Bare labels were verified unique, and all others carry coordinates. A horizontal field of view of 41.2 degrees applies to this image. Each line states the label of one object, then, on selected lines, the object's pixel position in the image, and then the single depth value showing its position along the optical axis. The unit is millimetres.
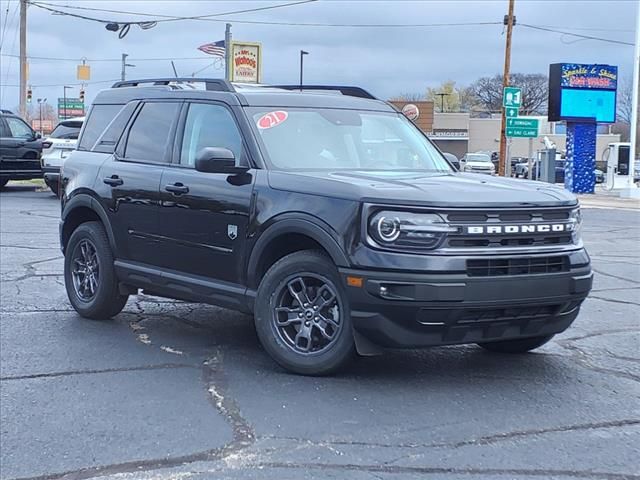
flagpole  31652
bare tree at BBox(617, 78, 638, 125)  93406
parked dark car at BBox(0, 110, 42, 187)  22547
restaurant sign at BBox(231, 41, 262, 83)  35375
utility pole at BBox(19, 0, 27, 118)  32316
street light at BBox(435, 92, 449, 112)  95525
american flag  32719
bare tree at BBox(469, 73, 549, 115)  90688
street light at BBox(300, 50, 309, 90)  63100
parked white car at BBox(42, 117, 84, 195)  20188
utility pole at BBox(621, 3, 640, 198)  32125
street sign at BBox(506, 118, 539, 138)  26922
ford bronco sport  5090
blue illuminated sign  35000
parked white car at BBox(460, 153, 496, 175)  46306
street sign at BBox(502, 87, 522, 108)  27391
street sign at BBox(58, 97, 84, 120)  90625
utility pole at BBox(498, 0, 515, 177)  31906
